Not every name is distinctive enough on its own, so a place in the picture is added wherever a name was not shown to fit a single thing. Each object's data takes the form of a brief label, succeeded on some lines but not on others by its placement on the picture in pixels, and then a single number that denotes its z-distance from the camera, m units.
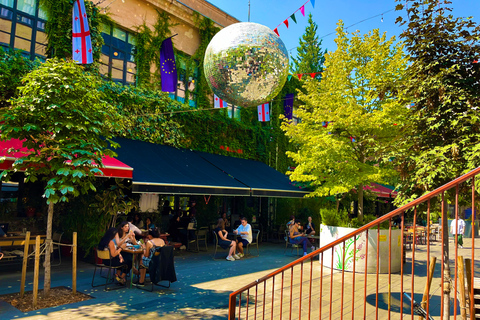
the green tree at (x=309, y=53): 31.75
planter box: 10.17
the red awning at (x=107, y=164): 7.34
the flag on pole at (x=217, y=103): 15.27
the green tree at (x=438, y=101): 5.56
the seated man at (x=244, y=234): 12.16
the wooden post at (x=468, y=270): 4.36
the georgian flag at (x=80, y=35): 10.66
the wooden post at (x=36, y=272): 6.19
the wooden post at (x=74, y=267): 6.86
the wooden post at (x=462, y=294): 4.01
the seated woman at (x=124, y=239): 7.75
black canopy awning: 10.04
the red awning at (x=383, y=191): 18.18
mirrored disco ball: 4.79
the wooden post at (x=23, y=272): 6.53
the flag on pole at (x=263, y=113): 17.41
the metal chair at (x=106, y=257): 7.54
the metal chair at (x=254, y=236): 16.17
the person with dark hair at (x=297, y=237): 12.54
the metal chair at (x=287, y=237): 13.47
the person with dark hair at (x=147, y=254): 7.79
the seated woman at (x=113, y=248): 7.49
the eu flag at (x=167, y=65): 13.45
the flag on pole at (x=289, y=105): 19.11
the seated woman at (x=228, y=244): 11.50
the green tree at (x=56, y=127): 6.41
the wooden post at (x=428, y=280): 4.72
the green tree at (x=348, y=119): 10.67
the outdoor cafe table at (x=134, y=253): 7.71
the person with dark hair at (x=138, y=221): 11.80
